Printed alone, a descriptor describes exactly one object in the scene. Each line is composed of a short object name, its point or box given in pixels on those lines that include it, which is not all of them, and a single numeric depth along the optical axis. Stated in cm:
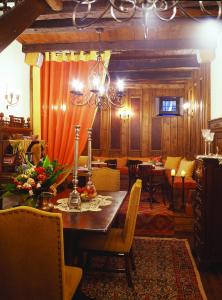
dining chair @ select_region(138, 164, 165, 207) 628
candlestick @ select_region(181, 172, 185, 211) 534
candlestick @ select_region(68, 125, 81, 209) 277
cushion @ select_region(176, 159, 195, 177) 680
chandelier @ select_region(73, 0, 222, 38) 161
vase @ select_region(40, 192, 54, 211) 265
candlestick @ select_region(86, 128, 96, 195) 317
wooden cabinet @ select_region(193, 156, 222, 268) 321
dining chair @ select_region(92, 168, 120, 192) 406
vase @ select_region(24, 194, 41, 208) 257
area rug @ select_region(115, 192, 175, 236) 459
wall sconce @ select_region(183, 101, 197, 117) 713
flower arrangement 250
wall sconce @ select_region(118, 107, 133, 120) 939
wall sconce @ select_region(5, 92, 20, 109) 445
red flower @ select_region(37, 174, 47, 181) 253
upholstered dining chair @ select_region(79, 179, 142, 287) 269
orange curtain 514
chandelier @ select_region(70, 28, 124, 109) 493
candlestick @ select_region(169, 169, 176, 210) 559
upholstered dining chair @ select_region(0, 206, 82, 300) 165
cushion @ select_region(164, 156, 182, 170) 820
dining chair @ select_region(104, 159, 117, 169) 831
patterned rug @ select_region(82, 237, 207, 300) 272
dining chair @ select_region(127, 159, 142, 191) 711
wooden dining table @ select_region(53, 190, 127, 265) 221
